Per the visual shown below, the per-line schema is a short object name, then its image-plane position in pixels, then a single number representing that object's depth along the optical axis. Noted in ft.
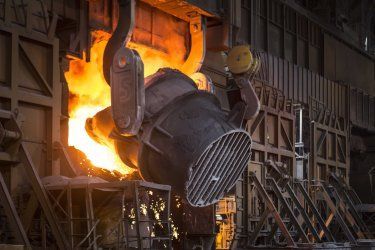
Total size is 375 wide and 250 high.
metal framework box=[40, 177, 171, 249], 40.17
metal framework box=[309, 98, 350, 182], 93.06
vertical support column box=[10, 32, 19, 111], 44.66
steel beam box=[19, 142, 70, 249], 41.43
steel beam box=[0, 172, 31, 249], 39.59
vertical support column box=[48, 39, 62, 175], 47.05
